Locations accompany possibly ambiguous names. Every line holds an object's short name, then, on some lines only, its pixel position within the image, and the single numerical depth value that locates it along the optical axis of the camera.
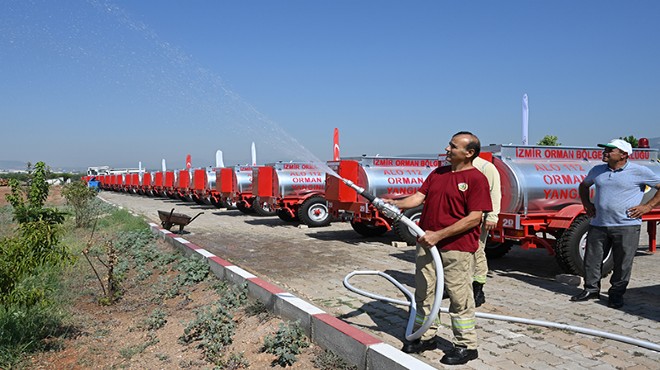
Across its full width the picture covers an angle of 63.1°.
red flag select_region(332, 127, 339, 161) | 18.95
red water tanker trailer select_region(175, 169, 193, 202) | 29.50
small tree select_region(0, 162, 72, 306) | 5.04
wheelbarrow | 12.57
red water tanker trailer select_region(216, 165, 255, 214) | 20.69
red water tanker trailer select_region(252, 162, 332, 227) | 15.77
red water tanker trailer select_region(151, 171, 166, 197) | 38.47
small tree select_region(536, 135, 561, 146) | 32.62
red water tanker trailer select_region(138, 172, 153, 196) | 42.13
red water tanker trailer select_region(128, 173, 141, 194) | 47.42
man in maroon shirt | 4.08
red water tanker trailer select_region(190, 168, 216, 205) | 25.70
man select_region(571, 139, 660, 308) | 5.86
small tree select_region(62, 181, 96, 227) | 15.55
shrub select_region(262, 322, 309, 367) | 4.66
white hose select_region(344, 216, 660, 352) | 4.05
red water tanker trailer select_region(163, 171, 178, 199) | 33.54
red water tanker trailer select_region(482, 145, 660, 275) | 7.32
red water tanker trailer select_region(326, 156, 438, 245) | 11.98
